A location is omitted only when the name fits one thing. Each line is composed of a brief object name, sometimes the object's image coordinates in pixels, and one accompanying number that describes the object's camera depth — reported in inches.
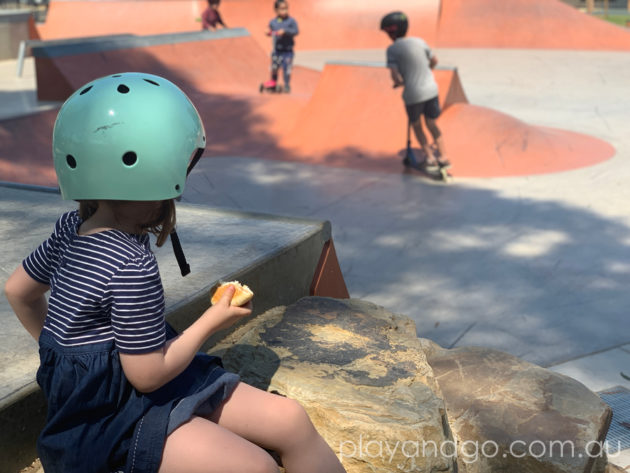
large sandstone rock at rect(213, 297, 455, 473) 90.8
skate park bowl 327.3
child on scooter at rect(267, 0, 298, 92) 463.8
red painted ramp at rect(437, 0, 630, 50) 708.0
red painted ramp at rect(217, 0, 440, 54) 755.4
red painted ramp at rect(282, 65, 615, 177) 325.7
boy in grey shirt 300.0
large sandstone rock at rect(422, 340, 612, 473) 102.8
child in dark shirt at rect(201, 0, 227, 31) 553.0
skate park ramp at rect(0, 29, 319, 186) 329.7
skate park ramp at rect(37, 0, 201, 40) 772.0
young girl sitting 71.9
